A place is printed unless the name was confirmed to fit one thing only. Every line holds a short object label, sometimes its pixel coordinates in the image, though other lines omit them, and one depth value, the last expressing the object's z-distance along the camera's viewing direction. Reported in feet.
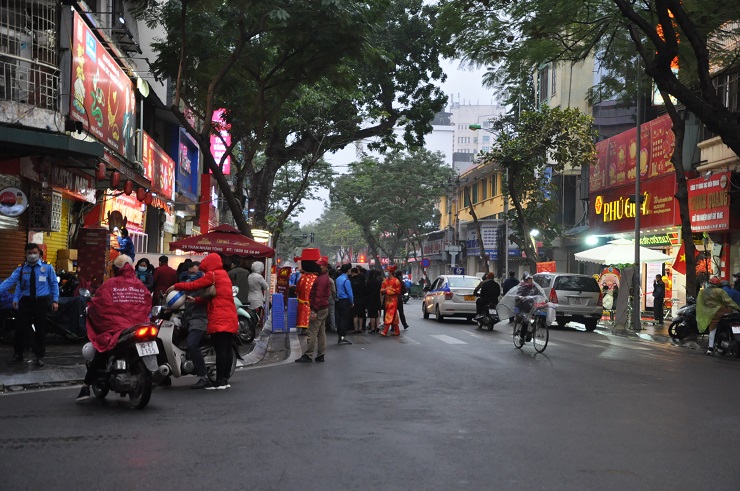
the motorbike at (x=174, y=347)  34.06
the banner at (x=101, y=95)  57.26
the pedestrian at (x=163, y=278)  65.98
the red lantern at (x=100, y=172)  57.31
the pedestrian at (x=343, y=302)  66.59
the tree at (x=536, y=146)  120.16
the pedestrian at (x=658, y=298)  100.94
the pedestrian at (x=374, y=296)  79.30
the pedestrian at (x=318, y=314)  49.57
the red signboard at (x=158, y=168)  83.71
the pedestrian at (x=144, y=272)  67.00
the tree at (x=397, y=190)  222.69
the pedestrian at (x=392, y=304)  75.28
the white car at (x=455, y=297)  94.43
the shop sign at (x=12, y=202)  52.90
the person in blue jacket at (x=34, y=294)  43.24
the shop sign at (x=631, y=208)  108.88
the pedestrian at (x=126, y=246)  68.44
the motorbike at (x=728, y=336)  58.03
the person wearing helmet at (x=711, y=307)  59.49
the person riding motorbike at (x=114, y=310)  31.89
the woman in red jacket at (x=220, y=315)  37.45
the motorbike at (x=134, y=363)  30.96
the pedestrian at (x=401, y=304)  78.88
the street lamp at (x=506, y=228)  139.56
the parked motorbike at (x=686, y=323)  71.72
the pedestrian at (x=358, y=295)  79.82
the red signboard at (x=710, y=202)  88.02
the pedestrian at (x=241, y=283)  74.28
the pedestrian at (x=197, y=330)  37.58
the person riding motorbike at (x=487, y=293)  83.25
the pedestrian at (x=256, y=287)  71.41
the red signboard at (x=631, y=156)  108.68
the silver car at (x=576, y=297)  88.53
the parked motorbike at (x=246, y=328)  62.62
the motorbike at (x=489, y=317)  82.43
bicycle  57.06
